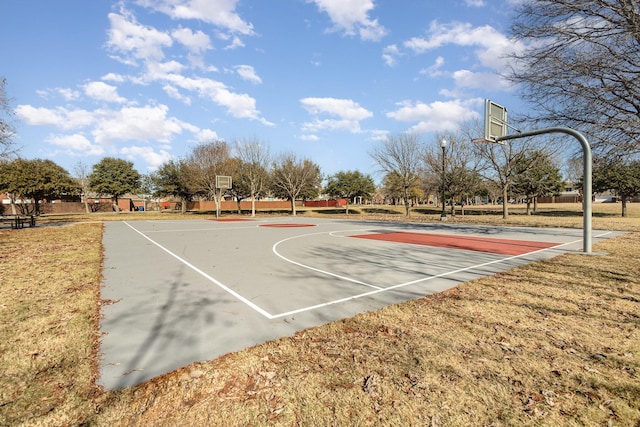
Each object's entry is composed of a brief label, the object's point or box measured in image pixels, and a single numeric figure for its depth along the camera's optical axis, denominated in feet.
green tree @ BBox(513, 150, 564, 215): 106.63
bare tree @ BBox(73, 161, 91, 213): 162.03
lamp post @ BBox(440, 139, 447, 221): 77.60
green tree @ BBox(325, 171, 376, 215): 161.38
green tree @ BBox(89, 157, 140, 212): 157.38
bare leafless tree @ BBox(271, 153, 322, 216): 139.85
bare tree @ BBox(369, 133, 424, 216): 109.09
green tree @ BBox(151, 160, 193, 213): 138.21
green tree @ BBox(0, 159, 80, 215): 98.12
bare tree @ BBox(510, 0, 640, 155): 26.99
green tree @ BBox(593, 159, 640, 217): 96.37
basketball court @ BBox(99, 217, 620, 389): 11.87
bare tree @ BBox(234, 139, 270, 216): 126.41
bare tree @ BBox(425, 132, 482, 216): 104.57
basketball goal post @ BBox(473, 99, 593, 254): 29.91
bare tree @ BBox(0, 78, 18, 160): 47.65
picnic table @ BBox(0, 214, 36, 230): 65.33
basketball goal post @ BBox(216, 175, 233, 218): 113.68
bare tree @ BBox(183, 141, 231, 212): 127.24
